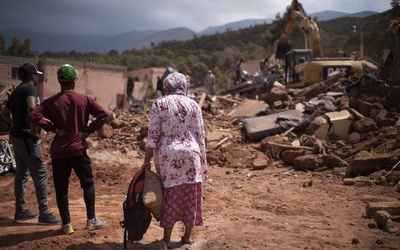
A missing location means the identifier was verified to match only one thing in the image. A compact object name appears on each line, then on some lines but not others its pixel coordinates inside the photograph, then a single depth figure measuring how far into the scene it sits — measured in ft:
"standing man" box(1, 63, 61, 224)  13.33
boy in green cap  11.74
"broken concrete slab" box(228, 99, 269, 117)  39.10
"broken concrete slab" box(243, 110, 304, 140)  31.37
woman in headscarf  10.95
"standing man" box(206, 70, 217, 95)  59.21
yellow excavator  46.73
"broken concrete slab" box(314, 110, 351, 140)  29.09
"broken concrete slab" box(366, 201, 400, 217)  14.12
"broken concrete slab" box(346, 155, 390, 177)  21.16
